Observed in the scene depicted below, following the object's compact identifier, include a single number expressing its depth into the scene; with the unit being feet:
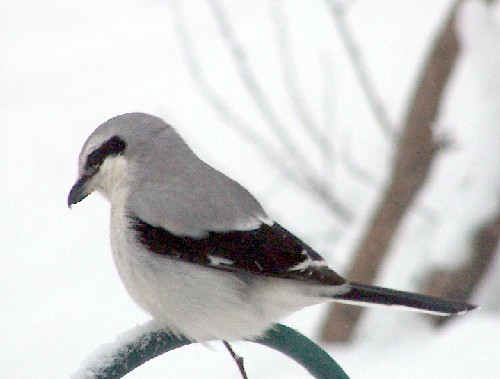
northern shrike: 14.69
